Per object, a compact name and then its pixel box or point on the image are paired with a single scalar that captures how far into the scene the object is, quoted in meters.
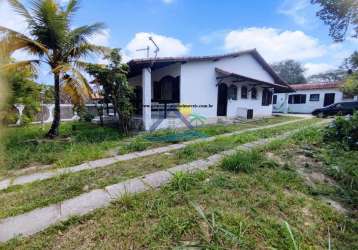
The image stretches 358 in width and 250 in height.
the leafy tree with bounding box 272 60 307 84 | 37.97
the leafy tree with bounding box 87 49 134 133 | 7.88
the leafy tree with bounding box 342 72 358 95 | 9.05
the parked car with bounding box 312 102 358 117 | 16.25
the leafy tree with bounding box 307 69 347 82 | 40.28
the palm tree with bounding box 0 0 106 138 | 6.55
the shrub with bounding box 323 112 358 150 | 5.73
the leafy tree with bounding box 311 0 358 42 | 5.11
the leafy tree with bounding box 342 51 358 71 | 7.79
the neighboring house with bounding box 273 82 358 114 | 21.34
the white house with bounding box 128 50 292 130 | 9.98
